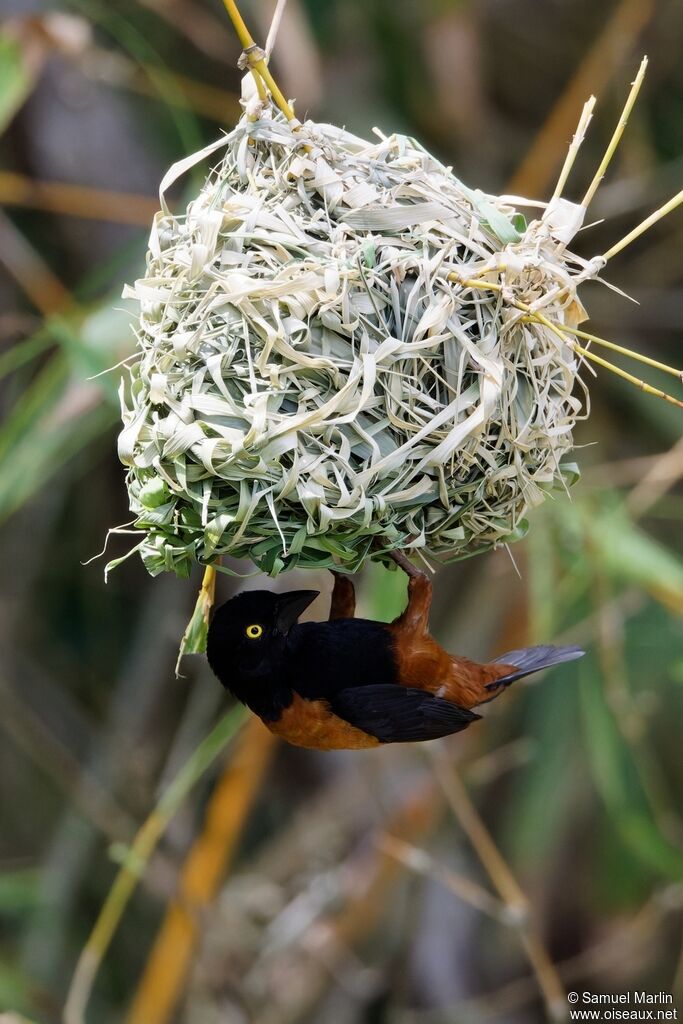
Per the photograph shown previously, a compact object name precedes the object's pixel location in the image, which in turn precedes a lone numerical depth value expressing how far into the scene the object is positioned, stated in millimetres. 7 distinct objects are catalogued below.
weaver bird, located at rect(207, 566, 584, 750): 3879
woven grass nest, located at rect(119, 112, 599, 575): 3240
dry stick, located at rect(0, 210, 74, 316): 6426
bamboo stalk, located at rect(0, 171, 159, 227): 6477
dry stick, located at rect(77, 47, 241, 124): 6871
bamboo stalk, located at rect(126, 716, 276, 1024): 7207
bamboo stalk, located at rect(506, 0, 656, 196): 7676
